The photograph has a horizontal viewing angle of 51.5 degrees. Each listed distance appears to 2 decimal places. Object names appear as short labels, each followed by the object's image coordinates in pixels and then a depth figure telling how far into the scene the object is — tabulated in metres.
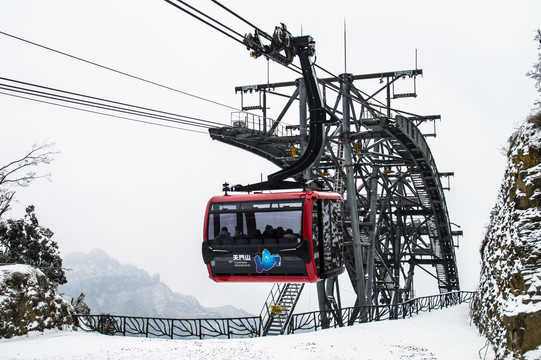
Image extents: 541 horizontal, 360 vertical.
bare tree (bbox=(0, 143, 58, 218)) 26.64
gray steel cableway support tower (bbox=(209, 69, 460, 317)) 25.62
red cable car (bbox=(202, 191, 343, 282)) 13.40
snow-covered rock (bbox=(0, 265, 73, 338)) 18.47
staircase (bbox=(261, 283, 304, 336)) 23.11
